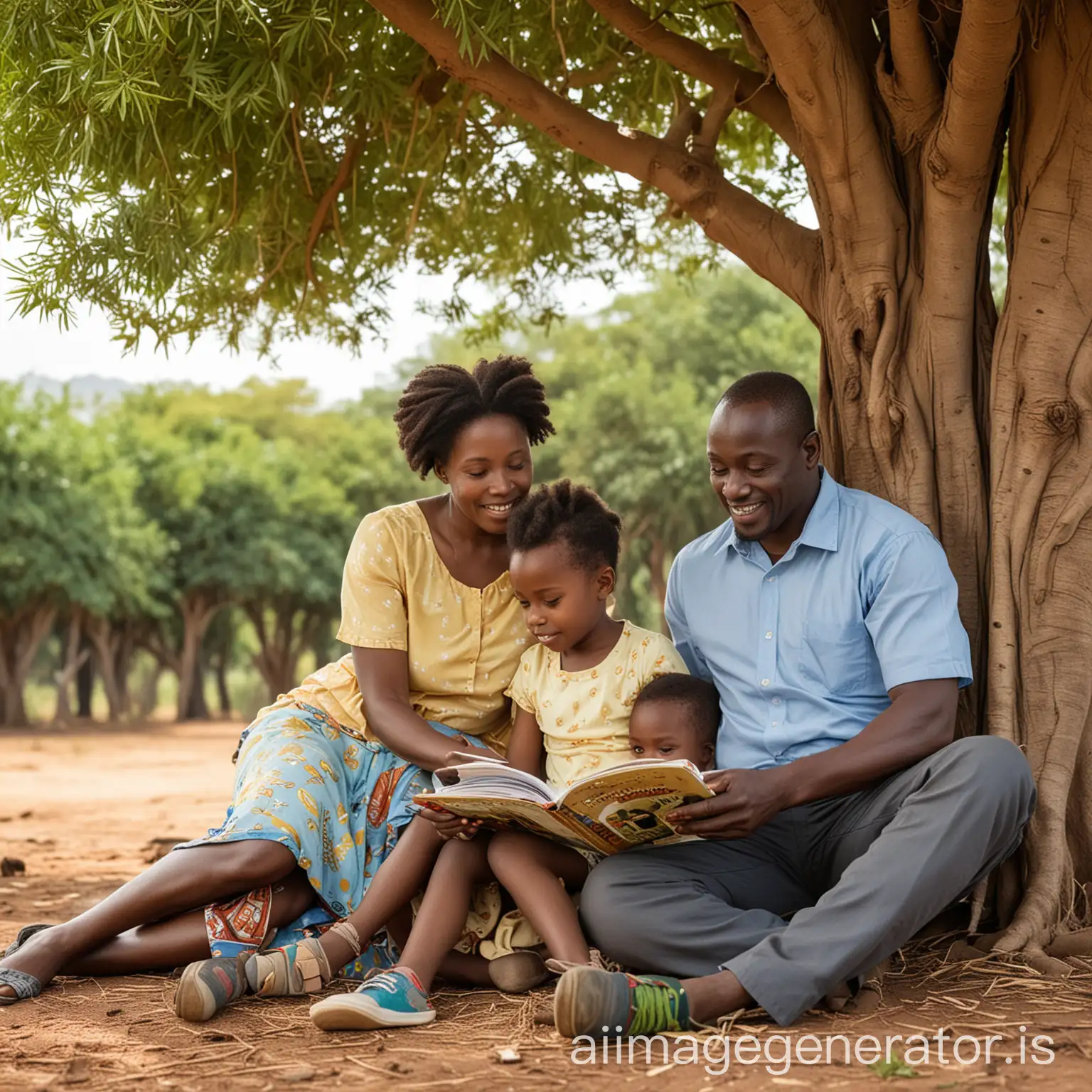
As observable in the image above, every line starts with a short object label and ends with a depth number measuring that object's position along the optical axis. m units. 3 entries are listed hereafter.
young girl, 3.57
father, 3.06
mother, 3.78
